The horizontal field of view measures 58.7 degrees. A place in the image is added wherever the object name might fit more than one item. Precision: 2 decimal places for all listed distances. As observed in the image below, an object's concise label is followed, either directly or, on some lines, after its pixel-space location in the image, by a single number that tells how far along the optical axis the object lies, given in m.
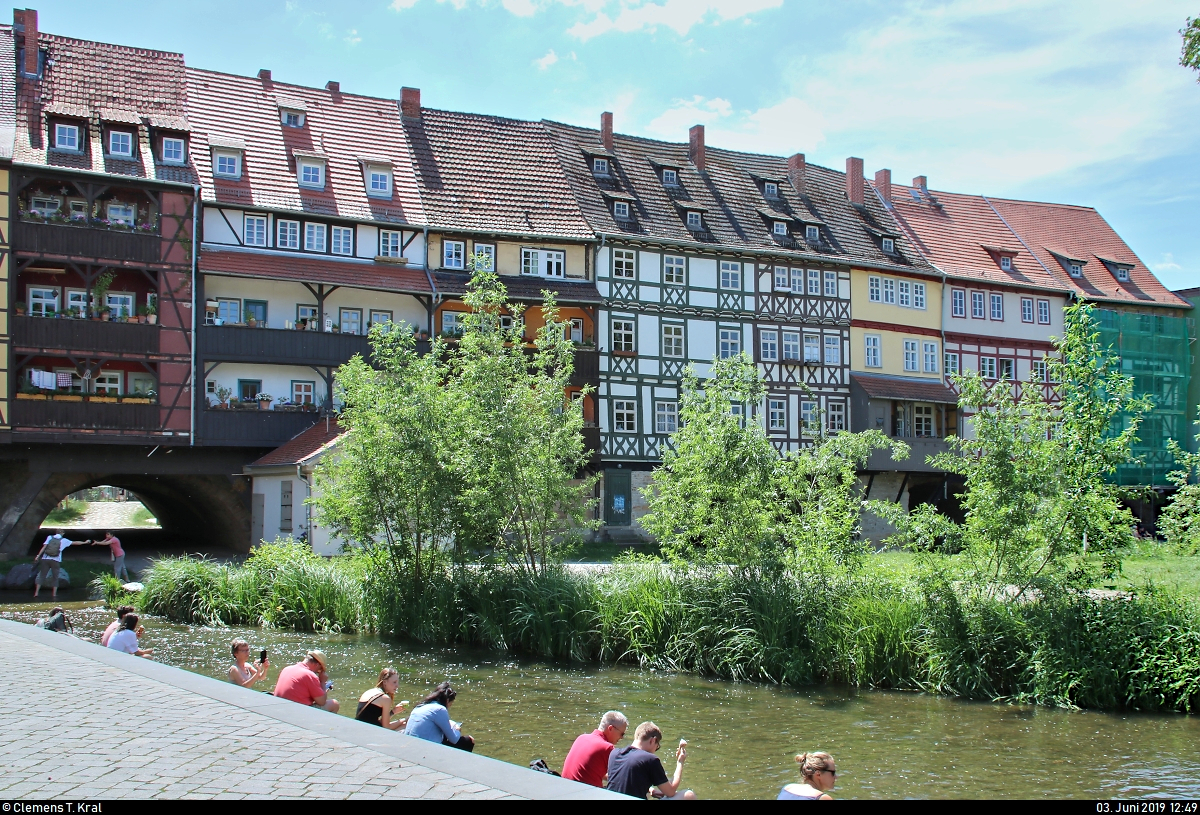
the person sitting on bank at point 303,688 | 10.98
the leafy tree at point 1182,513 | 16.44
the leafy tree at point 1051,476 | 15.45
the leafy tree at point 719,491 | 17.78
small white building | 29.38
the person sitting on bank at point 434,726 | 9.62
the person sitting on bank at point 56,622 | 16.00
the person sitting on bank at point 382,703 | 10.19
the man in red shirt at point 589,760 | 8.59
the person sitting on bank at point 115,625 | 14.85
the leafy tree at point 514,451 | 20.42
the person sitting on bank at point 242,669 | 12.69
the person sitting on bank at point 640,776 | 8.18
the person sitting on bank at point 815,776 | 7.39
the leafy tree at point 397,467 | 20.97
